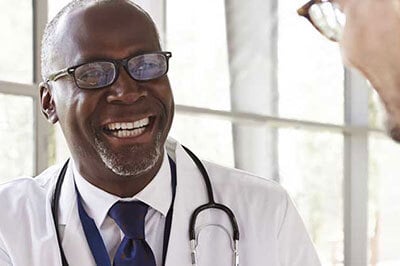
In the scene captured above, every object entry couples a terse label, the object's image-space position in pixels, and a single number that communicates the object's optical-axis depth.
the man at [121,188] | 1.32
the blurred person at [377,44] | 0.74
